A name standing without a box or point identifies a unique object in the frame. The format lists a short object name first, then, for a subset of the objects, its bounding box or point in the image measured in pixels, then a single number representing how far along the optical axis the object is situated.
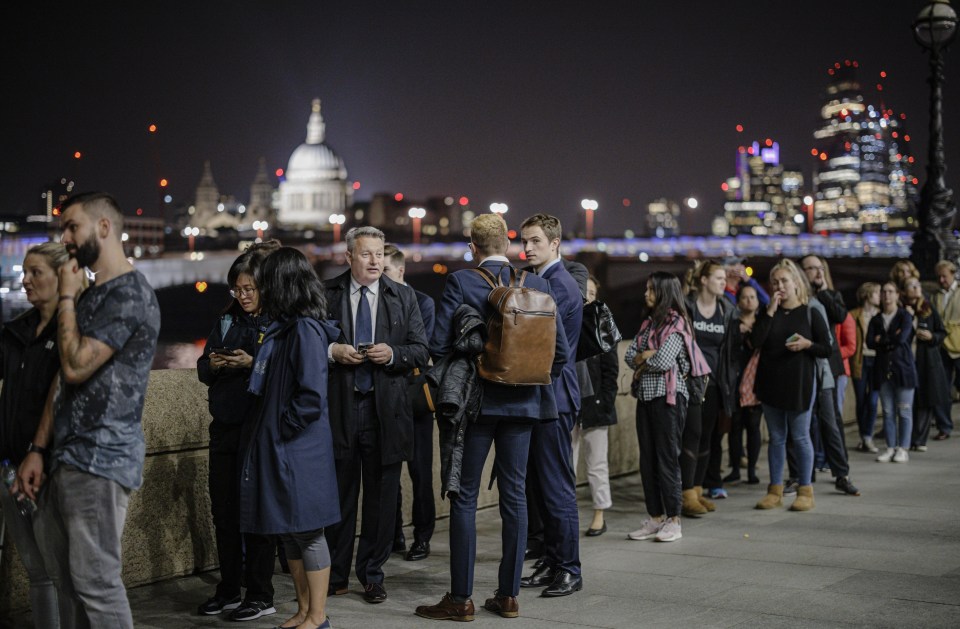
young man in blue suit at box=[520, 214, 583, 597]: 6.54
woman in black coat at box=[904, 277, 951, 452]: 12.26
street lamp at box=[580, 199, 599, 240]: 86.75
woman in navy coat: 5.40
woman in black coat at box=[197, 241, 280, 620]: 6.20
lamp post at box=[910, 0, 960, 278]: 17.03
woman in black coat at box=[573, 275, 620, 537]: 8.49
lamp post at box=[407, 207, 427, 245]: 106.16
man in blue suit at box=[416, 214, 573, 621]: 5.99
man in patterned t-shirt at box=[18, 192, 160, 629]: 4.39
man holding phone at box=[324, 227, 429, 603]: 6.53
